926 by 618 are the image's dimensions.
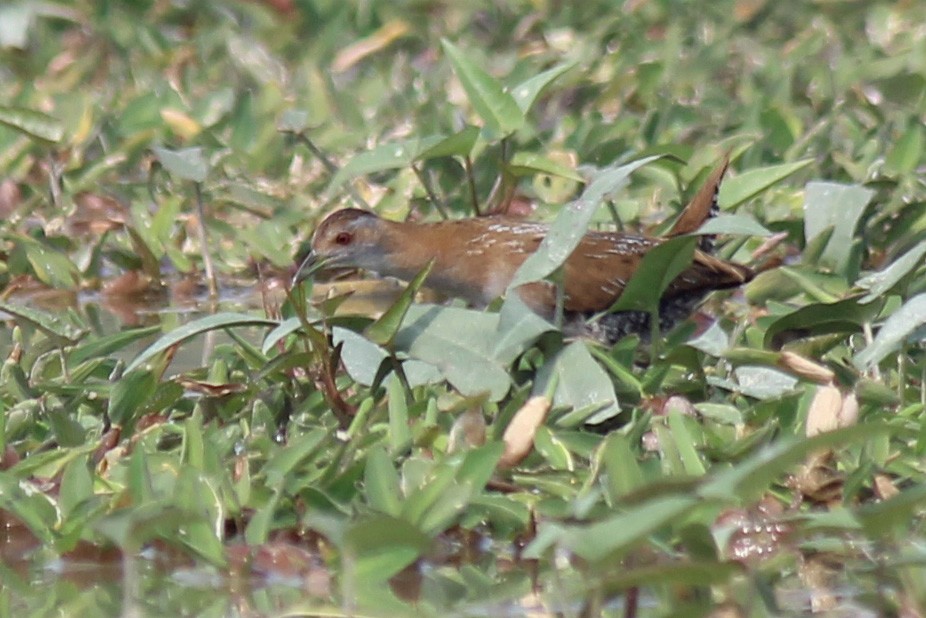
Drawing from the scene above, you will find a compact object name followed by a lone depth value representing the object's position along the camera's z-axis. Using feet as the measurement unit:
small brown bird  34.19
